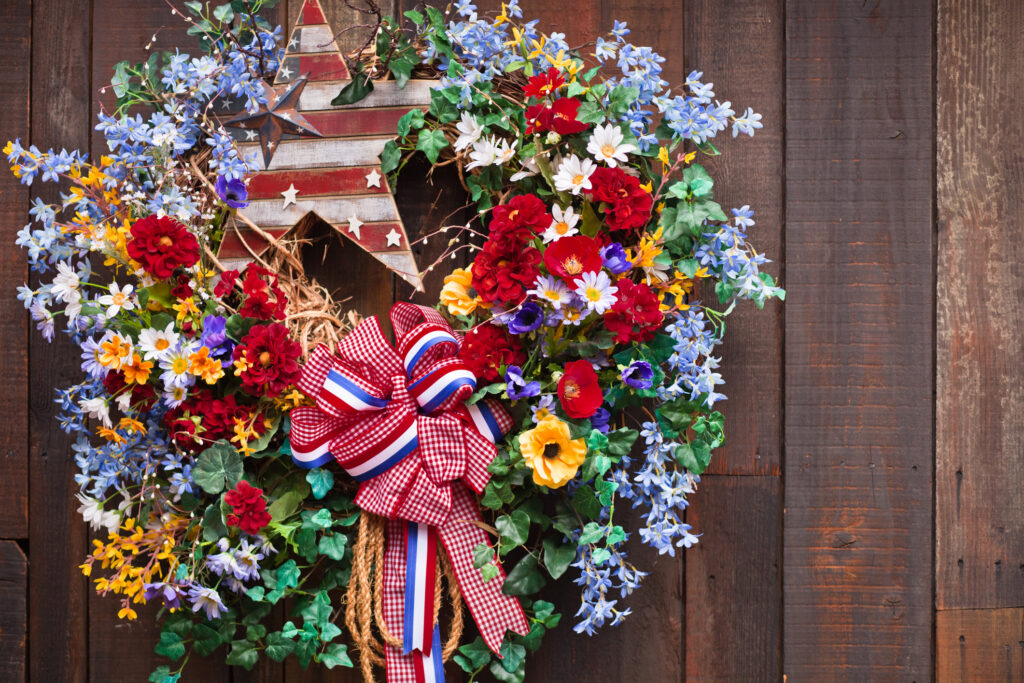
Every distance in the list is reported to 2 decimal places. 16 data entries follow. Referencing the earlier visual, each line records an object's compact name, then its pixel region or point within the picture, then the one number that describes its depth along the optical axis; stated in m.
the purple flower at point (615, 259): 2.73
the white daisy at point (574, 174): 2.74
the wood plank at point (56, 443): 2.91
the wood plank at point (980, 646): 2.89
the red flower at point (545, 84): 2.75
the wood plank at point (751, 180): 2.90
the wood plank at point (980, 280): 2.90
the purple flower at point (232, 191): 2.77
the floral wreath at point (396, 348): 2.73
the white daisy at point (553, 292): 2.72
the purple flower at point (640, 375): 2.73
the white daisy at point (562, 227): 2.74
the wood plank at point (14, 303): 2.92
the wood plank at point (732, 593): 2.89
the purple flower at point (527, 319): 2.73
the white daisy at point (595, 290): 2.71
